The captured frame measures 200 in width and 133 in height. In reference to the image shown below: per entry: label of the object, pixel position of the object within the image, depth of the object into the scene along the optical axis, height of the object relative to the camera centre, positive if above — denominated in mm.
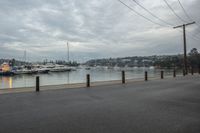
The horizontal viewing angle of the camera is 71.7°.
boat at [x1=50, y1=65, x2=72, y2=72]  76045 -1133
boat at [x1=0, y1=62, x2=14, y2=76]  57827 -1160
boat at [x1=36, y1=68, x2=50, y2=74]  67452 -1505
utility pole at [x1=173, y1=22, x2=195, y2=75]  24522 +4568
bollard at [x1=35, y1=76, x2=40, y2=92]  9281 -1149
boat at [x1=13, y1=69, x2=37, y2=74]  62720 -1813
